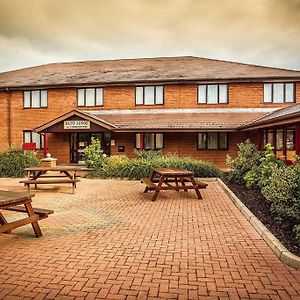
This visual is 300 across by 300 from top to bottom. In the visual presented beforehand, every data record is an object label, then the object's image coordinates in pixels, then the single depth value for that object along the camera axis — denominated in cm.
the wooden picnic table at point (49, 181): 1096
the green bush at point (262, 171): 1052
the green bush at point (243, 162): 1306
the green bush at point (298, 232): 512
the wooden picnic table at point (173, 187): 959
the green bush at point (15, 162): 1619
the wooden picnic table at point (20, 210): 528
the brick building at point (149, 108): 2028
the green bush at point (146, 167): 1524
